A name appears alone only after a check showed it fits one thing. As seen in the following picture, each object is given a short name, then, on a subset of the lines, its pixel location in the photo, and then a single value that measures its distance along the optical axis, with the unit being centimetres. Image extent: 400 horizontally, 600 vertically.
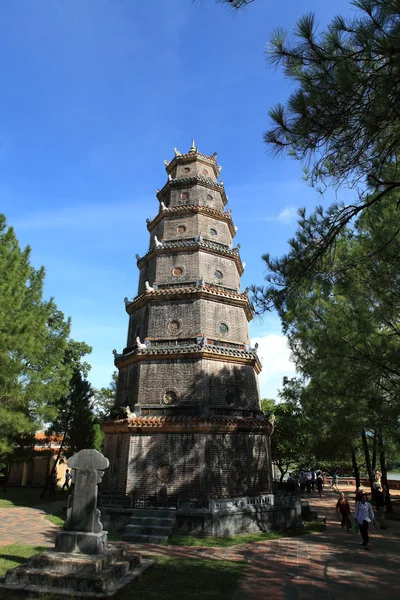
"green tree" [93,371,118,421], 3544
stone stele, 741
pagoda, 1360
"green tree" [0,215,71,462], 1534
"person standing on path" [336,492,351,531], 1286
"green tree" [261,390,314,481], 2861
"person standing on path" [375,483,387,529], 1263
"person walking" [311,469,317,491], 2945
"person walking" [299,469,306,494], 2789
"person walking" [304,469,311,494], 2680
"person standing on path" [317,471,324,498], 2528
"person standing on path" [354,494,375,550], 984
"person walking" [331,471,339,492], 3182
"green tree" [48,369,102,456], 2355
